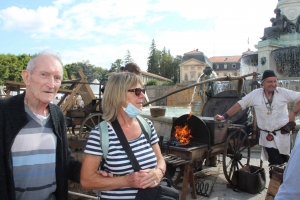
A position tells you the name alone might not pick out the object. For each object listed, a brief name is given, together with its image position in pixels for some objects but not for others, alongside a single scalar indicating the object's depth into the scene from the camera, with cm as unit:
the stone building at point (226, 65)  10181
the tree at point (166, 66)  10344
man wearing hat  469
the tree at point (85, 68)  9238
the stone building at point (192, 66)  9350
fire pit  459
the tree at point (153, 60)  10588
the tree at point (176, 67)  10362
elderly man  191
